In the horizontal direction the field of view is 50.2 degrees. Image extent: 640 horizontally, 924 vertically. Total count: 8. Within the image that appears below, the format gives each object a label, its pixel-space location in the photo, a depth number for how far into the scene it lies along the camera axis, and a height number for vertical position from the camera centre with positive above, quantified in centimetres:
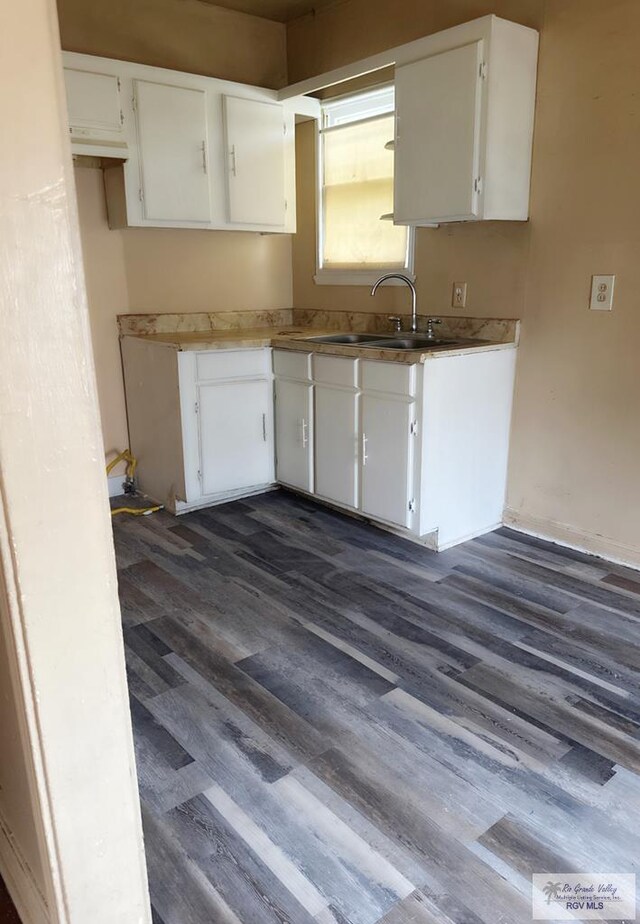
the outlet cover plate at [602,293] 270 -7
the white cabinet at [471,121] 265 +61
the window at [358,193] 351 +44
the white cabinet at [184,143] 306 +64
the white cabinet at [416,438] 282 -69
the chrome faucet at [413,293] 328 -8
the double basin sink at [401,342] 328 -31
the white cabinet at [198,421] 331 -70
